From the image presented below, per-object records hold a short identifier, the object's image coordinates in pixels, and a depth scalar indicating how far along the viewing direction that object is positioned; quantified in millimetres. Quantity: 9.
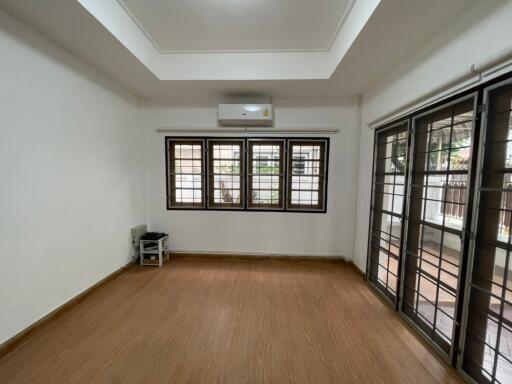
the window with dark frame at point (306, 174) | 3342
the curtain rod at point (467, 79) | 1225
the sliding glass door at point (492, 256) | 1265
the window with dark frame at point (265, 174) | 3377
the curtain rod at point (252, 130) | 3221
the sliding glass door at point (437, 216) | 1553
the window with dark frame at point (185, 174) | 3426
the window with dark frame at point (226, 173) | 3404
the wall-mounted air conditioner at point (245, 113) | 2967
